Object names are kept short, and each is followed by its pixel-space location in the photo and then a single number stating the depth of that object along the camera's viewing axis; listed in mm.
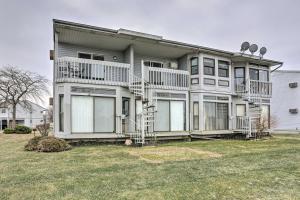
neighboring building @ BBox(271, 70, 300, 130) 24891
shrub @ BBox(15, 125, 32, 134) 24123
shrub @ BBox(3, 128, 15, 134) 24305
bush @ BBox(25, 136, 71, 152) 10258
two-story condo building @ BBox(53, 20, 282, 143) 12219
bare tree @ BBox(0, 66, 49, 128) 28562
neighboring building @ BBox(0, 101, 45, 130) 48594
